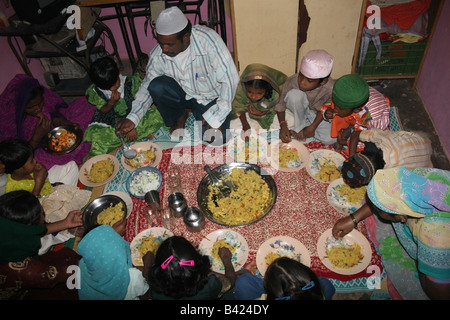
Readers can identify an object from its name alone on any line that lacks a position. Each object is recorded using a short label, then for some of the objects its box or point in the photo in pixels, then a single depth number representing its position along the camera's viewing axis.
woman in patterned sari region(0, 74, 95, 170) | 3.69
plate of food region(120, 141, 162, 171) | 3.61
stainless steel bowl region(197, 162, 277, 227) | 2.95
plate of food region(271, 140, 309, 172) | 3.39
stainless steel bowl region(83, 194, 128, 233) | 3.02
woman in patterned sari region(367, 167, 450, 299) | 2.09
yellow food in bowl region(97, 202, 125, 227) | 3.02
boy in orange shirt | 3.12
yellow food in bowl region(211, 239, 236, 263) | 2.76
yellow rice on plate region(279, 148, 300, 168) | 3.43
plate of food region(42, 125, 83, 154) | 3.92
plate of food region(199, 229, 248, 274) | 2.71
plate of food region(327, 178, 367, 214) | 2.99
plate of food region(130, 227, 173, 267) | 2.80
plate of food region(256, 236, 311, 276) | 2.66
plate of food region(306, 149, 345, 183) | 3.26
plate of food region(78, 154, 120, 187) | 3.46
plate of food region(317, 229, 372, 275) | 2.57
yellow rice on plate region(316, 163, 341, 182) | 3.25
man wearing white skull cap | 3.25
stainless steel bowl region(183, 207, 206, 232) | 2.91
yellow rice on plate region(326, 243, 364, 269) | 2.59
